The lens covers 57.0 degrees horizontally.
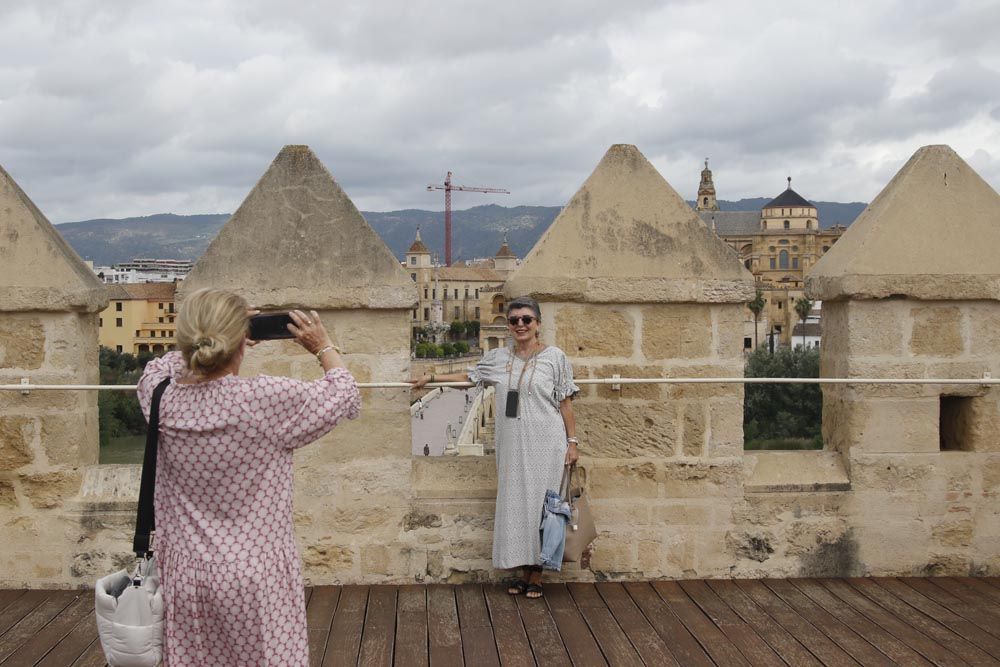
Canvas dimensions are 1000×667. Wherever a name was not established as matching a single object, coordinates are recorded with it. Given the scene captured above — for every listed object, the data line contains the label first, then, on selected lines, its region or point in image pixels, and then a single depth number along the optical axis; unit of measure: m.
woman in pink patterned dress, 2.23
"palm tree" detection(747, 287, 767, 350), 63.80
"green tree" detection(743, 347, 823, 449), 24.08
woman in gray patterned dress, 3.94
